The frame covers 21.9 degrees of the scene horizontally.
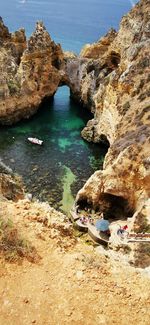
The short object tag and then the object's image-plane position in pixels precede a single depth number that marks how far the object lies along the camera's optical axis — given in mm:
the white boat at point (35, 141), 51531
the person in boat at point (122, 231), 30227
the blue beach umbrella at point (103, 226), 32869
